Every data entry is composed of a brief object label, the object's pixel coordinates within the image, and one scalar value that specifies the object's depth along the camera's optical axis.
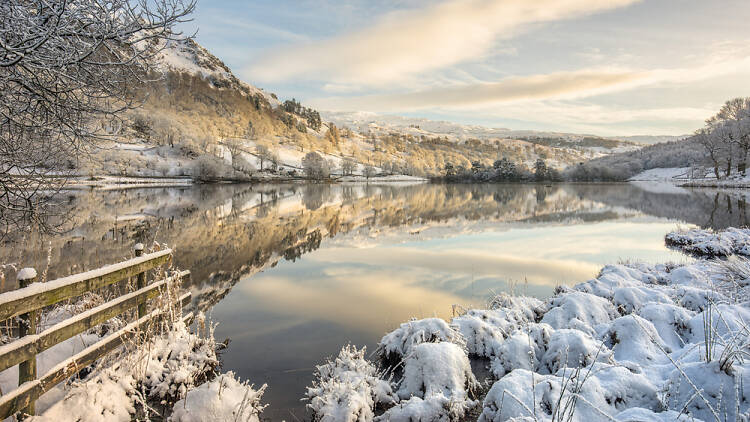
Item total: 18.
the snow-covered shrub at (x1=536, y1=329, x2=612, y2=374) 4.71
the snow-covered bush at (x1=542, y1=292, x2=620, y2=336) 6.50
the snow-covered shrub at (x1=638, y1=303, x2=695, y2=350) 5.50
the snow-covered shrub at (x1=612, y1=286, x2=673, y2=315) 7.21
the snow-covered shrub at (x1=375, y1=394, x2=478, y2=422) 4.19
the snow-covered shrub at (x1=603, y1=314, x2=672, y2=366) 4.78
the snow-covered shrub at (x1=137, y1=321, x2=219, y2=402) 5.00
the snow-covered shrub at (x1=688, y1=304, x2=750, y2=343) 5.08
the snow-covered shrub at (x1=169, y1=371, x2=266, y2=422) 4.23
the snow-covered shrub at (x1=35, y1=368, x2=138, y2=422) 4.07
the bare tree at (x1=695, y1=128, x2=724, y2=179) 62.78
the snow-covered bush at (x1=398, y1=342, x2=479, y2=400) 4.78
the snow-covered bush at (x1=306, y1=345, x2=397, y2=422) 4.23
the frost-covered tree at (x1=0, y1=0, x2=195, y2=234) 4.00
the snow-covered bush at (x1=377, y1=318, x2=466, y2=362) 5.81
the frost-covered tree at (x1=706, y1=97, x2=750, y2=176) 57.28
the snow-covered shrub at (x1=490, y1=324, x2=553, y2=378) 5.35
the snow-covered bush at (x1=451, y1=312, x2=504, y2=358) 6.18
